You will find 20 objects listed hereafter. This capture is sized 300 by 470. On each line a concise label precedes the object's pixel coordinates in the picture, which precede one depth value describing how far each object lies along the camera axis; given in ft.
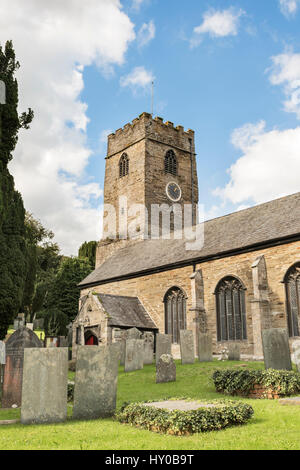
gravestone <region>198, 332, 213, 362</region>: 53.36
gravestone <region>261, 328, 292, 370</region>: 36.37
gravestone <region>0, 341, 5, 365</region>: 30.86
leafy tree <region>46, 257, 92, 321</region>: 129.70
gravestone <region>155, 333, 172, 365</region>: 49.83
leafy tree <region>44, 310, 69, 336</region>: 107.65
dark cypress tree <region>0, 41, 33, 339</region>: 49.24
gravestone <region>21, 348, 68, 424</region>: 23.03
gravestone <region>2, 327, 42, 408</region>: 29.58
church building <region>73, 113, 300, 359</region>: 57.93
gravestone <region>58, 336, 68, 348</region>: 72.13
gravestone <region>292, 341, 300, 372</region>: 37.31
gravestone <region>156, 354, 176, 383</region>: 41.29
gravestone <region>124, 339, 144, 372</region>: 51.37
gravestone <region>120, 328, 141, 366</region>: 58.35
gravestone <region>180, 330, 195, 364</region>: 52.32
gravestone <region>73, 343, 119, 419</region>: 24.44
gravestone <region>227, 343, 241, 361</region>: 53.26
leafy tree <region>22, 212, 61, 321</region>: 126.30
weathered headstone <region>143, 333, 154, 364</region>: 57.57
